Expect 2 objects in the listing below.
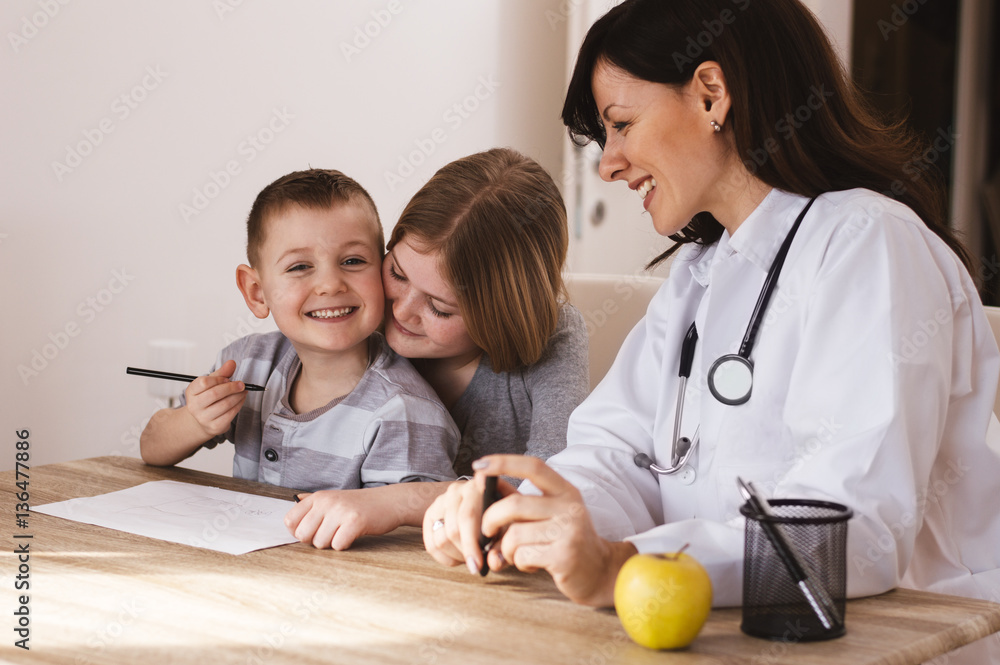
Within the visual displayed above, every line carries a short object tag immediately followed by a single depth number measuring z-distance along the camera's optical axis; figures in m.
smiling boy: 1.51
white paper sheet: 1.17
